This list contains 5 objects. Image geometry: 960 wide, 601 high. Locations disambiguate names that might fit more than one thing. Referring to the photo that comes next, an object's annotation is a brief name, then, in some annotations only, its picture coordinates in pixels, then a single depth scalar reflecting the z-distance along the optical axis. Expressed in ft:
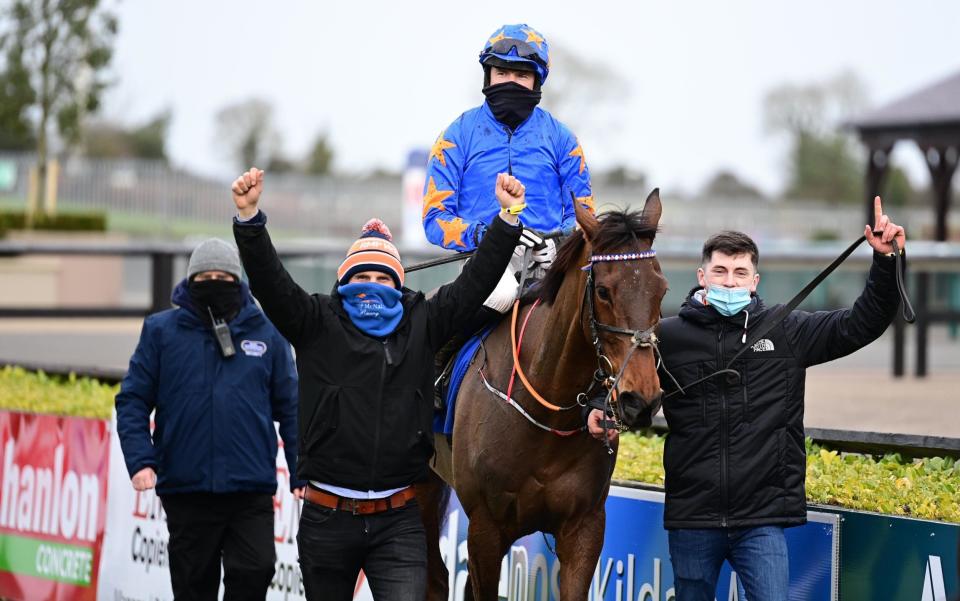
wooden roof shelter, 150.00
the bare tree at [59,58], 184.03
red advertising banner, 51.55
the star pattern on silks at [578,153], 38.50
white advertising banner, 46.34
